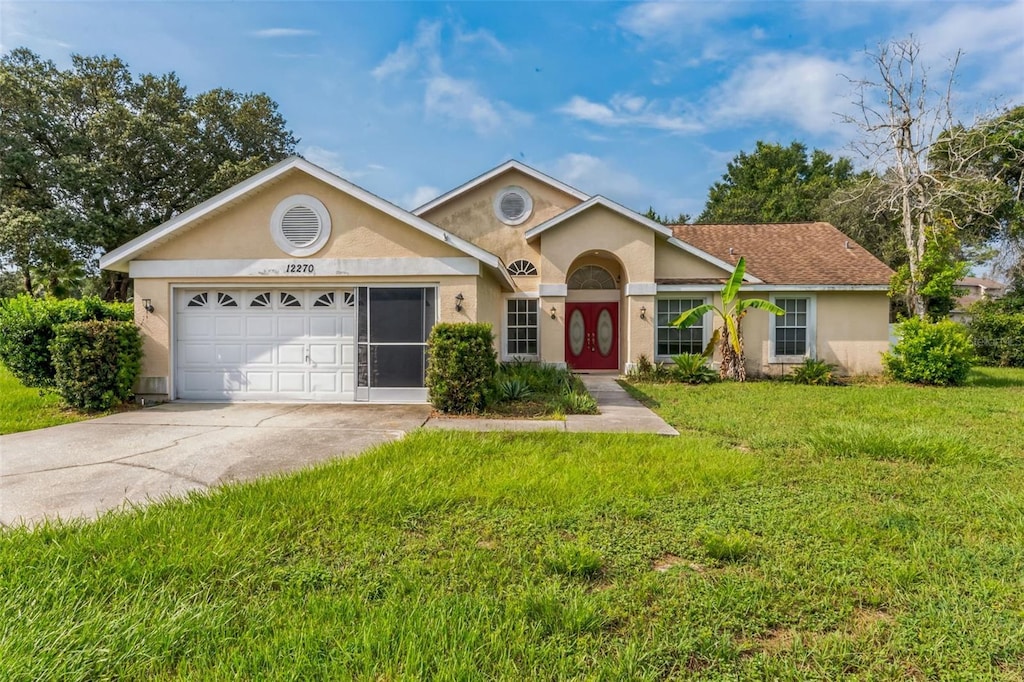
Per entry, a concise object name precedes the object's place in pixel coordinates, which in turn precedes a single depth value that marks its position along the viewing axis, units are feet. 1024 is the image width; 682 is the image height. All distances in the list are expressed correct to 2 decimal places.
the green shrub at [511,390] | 32.27
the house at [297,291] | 32.65
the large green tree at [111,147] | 73.51
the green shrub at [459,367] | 29.01
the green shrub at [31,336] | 30.17
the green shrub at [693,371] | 44.34
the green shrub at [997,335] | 63.00
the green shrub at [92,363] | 28.86
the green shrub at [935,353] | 42.27
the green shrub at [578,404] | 30.25
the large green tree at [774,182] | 121.90
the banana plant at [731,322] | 43.91
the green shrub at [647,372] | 46.01
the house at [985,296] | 72.77
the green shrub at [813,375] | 44.73
